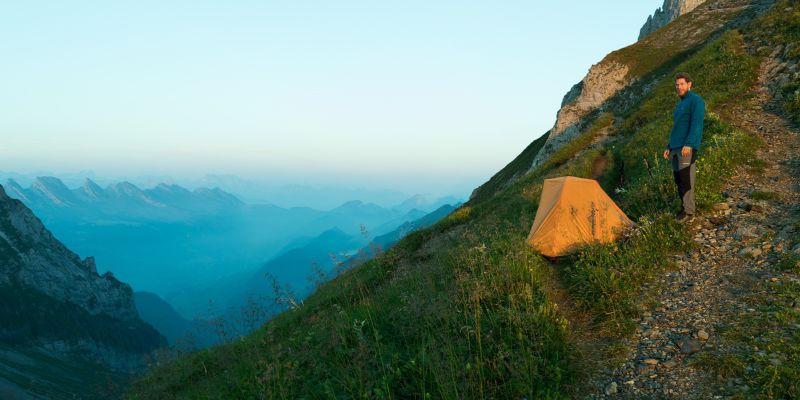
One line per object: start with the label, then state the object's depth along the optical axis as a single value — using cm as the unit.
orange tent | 1025
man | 948
